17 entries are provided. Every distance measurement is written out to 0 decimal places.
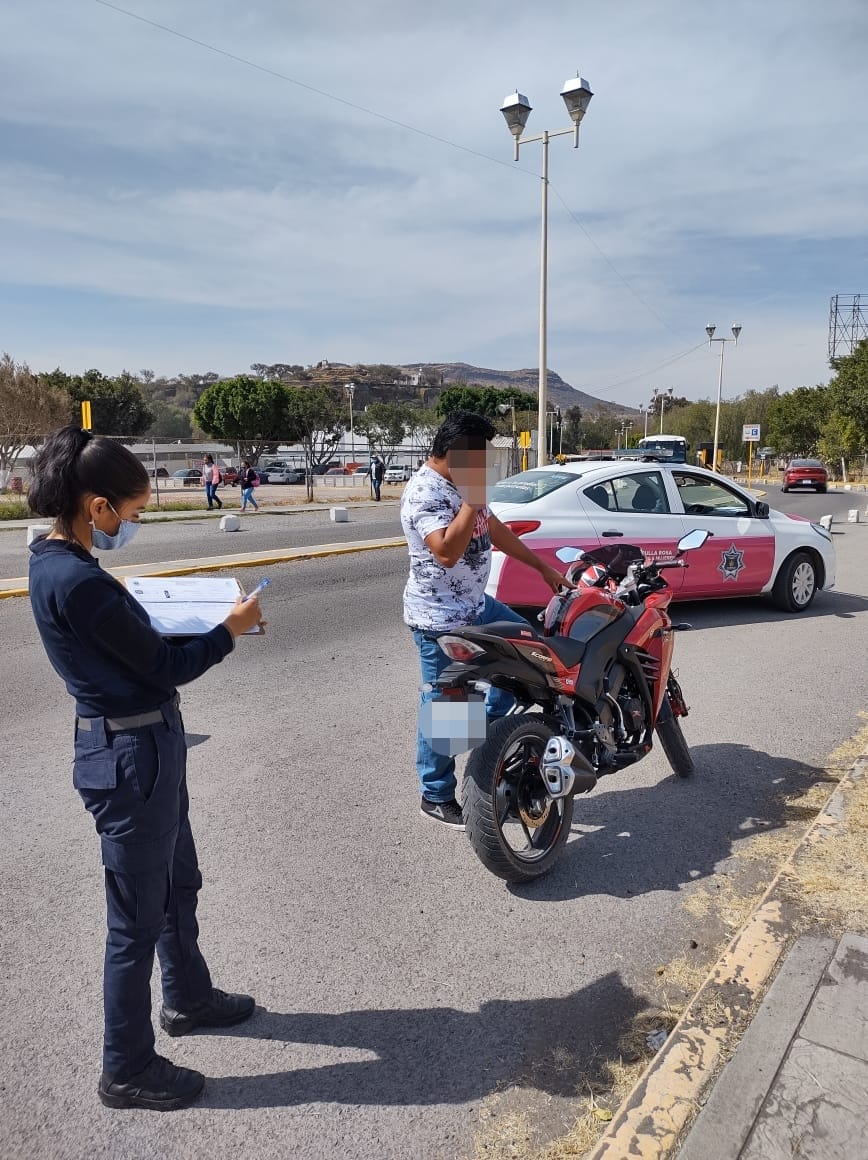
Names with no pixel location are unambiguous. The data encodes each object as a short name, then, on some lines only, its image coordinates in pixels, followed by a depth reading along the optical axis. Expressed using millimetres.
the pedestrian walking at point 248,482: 24297
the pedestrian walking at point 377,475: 30438
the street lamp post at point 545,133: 18312
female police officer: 2049
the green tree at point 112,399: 75062
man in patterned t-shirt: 3391
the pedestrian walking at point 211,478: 24797
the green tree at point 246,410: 79625
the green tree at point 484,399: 110625
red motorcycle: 3283
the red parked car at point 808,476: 39906
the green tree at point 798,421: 63156
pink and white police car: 7582
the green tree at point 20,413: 25703
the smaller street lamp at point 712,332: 43688
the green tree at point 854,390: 42469
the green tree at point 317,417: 79625
